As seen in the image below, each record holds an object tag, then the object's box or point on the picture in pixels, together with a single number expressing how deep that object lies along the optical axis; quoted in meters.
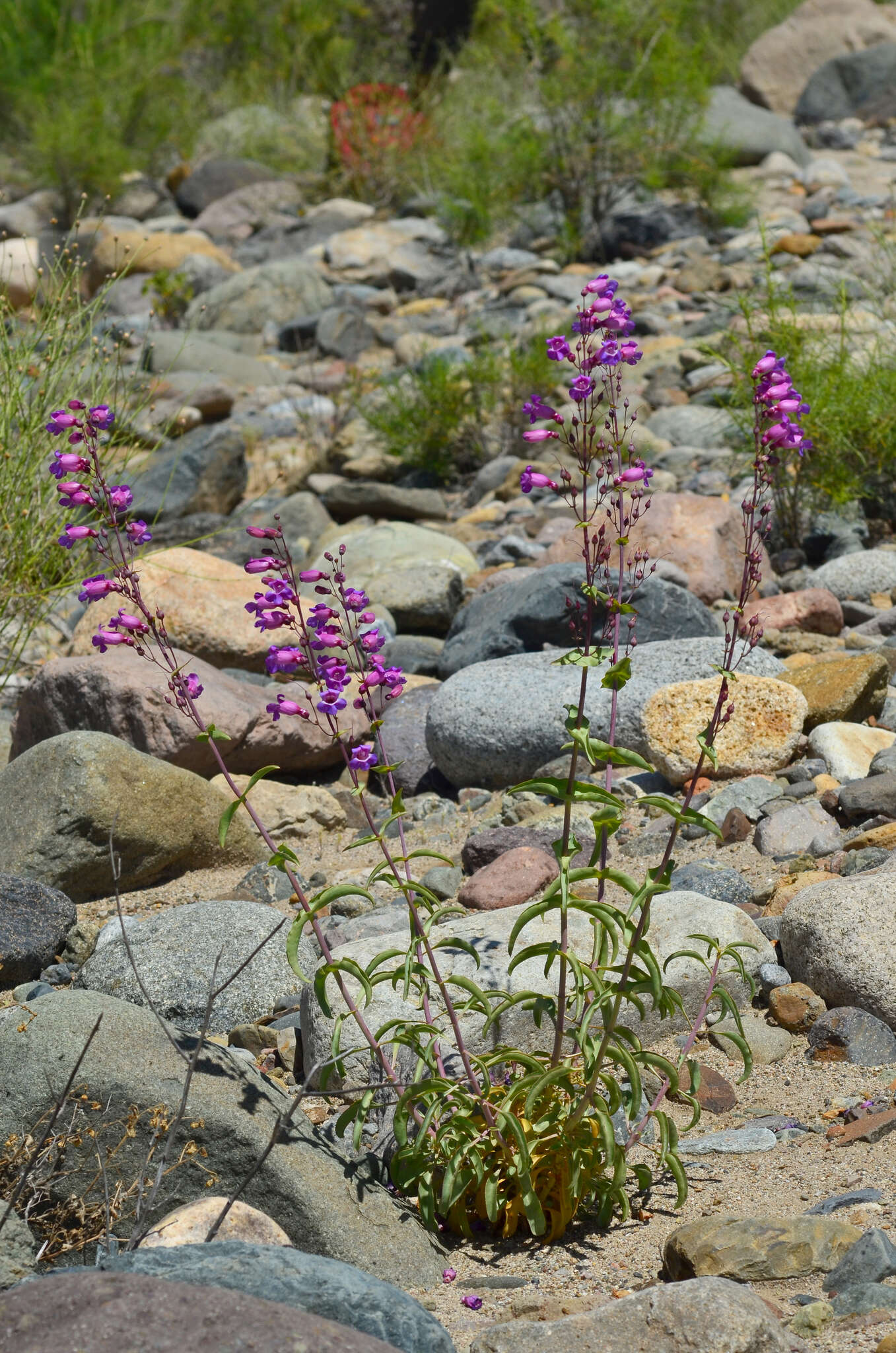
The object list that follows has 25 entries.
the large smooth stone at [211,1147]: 2.53
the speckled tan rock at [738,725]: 4.54
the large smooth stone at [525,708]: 4.77
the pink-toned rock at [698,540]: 6.25
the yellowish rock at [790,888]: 3.70
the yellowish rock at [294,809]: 4.94
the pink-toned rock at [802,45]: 15.97
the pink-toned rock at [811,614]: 5.75
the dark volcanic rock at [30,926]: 3.93
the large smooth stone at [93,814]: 4.39
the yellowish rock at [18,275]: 12.31
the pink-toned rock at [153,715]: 5.04
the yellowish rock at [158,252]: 13.20
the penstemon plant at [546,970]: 2.39
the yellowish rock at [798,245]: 10.76
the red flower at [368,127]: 14.92
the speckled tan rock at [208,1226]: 2.36
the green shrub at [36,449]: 5.47
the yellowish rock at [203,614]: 6.04
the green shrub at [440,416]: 8.62
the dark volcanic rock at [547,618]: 5.55
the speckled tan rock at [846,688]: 4.73
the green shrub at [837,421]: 6.46
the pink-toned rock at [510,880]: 3.96
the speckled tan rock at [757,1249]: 2.27
